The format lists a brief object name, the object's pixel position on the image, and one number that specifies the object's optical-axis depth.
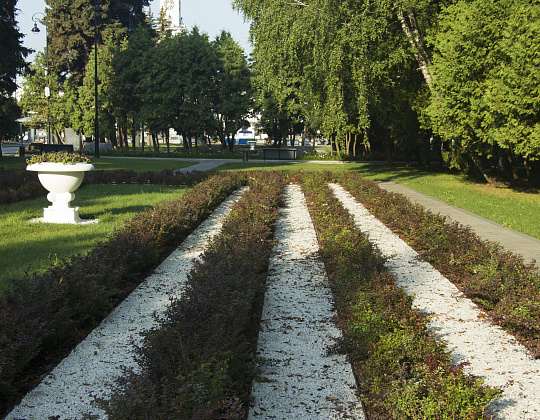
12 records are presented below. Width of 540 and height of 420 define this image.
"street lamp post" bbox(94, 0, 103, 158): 34.59
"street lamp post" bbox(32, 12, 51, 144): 32.97
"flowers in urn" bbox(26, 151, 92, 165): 9.46
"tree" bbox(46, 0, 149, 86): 45.97
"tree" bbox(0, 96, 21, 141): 34.25
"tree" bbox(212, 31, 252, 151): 41.78
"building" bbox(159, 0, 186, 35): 142.00
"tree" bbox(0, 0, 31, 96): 29.81
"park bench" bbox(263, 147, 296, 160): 35.84
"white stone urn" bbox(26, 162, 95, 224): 9.26
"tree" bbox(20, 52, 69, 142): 48.66
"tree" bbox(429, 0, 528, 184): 13.64
